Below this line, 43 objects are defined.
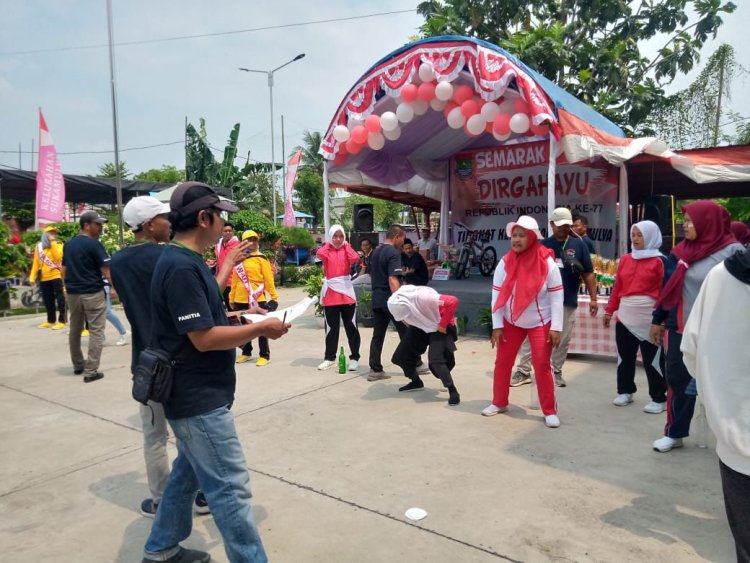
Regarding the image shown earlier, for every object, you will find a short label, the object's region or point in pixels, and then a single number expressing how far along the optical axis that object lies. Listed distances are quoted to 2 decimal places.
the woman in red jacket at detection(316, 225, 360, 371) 6.29
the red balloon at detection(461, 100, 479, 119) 8.45
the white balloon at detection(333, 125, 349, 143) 9.48
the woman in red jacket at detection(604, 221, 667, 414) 4.57
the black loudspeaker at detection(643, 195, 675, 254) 8.28
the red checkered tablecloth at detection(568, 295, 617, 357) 6.48
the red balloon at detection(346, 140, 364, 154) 9.55
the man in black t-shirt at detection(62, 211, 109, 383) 5.84
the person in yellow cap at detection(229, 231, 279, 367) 6.41
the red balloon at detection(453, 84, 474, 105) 8.52
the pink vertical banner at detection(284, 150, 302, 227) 22.45
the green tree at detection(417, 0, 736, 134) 19.64
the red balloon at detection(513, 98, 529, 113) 7.91
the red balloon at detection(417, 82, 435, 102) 8.66
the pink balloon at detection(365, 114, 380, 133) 9.25
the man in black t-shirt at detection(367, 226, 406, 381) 5.89
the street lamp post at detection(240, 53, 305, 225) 26.07
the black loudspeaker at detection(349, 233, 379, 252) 12.71
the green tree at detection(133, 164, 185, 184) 49.10
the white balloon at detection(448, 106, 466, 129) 8.63
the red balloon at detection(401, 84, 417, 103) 8.68
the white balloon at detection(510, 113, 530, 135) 7.85
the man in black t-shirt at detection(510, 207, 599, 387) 5.39
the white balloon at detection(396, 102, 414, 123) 8.95
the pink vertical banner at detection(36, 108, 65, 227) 13.23
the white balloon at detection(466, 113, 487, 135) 8.40
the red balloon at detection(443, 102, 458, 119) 8.72
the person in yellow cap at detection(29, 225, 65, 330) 9.40
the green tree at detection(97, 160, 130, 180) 42.41
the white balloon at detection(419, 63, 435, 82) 8.39
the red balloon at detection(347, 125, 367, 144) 9.38
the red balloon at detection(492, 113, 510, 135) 8.12
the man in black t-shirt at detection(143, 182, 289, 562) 2.03
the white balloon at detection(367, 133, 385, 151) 9.36
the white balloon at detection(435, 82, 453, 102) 8.38
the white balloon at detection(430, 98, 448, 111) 8.79
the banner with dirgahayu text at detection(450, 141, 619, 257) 11.21
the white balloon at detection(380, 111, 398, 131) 9.07
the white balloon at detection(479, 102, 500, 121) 8.16
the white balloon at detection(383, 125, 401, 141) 9.26
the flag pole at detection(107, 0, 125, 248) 12.23
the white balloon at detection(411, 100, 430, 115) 8.93
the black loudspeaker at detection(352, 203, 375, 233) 13.44
